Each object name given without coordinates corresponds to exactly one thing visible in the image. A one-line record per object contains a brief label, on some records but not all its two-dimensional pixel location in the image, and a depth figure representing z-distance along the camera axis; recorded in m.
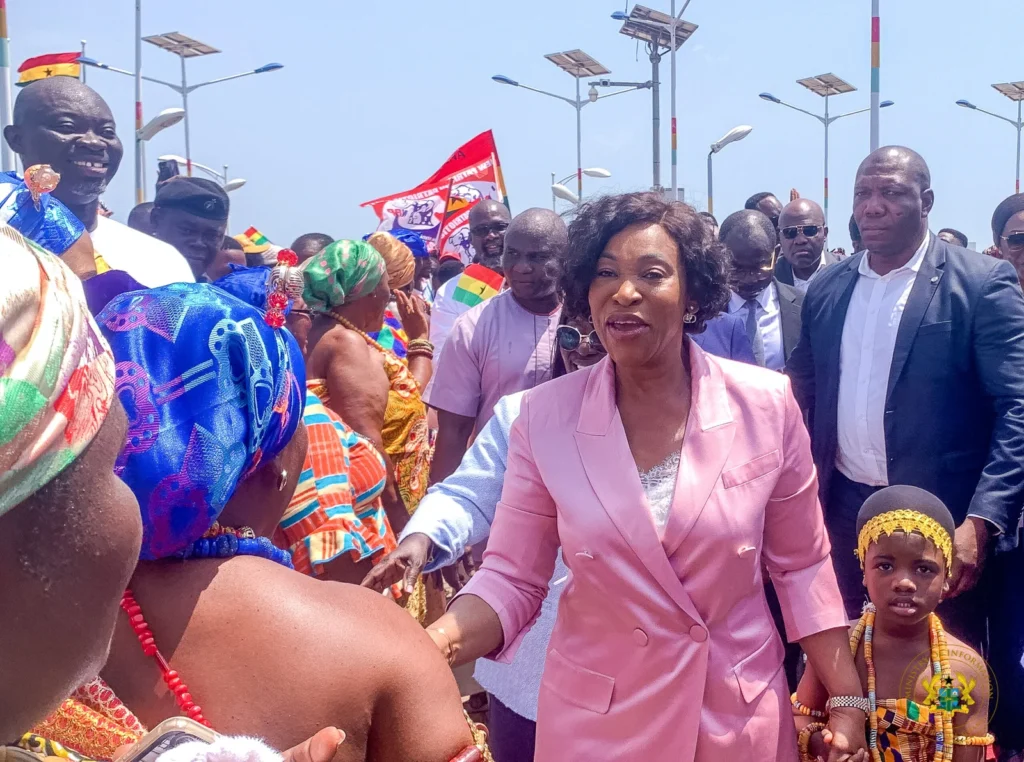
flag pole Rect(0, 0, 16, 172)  6.55
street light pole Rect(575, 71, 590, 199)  32.16
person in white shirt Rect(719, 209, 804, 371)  5.33
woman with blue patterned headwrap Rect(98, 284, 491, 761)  1.62
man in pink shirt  4.95
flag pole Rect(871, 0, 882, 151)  14.15
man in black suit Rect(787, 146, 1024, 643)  3.82
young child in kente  3.16
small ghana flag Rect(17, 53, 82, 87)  5.19
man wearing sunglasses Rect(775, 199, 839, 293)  6.82
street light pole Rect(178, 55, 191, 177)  28.67
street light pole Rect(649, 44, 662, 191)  22.05
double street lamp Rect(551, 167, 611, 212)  28.87
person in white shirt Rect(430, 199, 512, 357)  7.66
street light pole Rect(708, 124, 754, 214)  26.20
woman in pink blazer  2.40
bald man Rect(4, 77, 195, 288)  4.32
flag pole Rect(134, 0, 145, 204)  24.33
